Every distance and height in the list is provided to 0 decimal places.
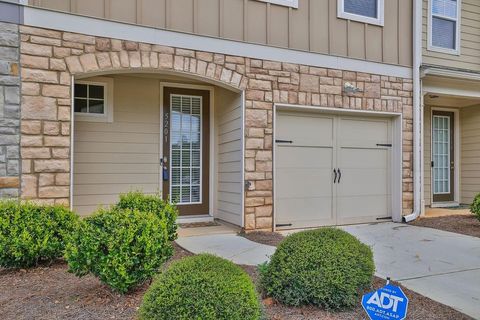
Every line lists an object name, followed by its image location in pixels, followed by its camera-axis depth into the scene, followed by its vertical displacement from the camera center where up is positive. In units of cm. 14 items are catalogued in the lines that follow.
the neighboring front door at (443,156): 865 +19
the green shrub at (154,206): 396 -46
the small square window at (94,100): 570 +95
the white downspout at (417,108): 681 +100
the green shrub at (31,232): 358 -67
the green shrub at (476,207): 596 -67
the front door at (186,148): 629 +25
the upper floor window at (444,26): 761 +279
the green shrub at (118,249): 281 -64
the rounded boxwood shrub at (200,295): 216 -76
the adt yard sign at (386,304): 226 -85
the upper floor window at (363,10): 630 +259
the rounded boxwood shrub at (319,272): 282 -81
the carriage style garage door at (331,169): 605 -9
